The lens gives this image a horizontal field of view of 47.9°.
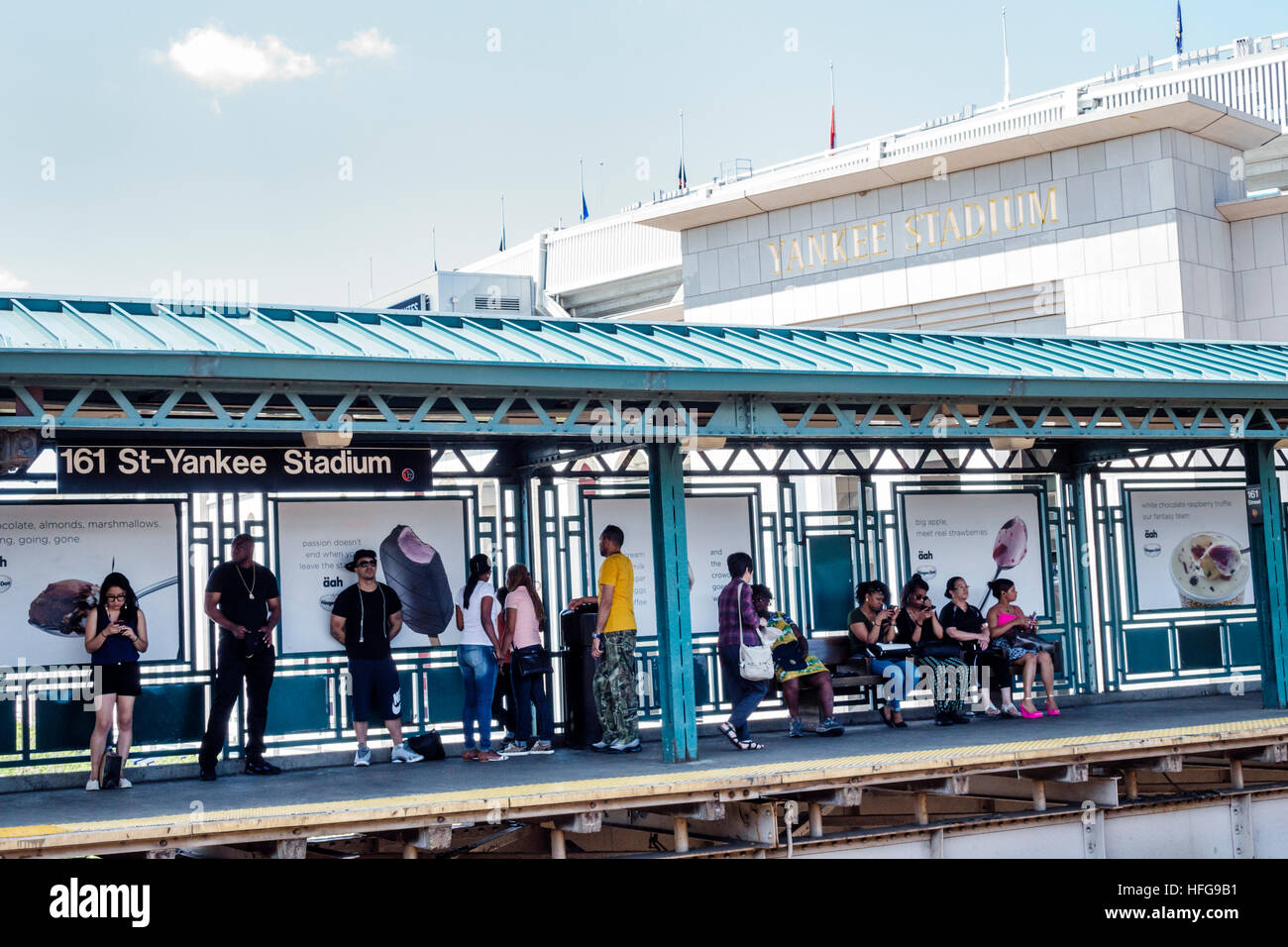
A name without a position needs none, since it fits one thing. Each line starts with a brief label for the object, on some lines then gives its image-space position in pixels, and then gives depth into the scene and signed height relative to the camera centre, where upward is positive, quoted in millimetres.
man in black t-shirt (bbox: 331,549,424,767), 12133 -364
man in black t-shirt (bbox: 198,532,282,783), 11500 -292
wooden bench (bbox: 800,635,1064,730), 13617 -989
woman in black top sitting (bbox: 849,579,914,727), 13938 -572
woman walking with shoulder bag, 12461 -540
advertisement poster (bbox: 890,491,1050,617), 15000 +274
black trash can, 12742 -812
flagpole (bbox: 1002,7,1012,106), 27561 +9394
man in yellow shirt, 12078 -552
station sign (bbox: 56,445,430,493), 11547 +1092
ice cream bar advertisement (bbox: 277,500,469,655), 12367 +319
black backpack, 12422 -1310
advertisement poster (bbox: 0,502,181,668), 11398 +312
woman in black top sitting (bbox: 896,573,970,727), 13977 -787
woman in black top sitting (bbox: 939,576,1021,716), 14219 -614
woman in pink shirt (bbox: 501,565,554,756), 12445 -512
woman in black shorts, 10914 -420
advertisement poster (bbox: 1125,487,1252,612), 16109 +103
